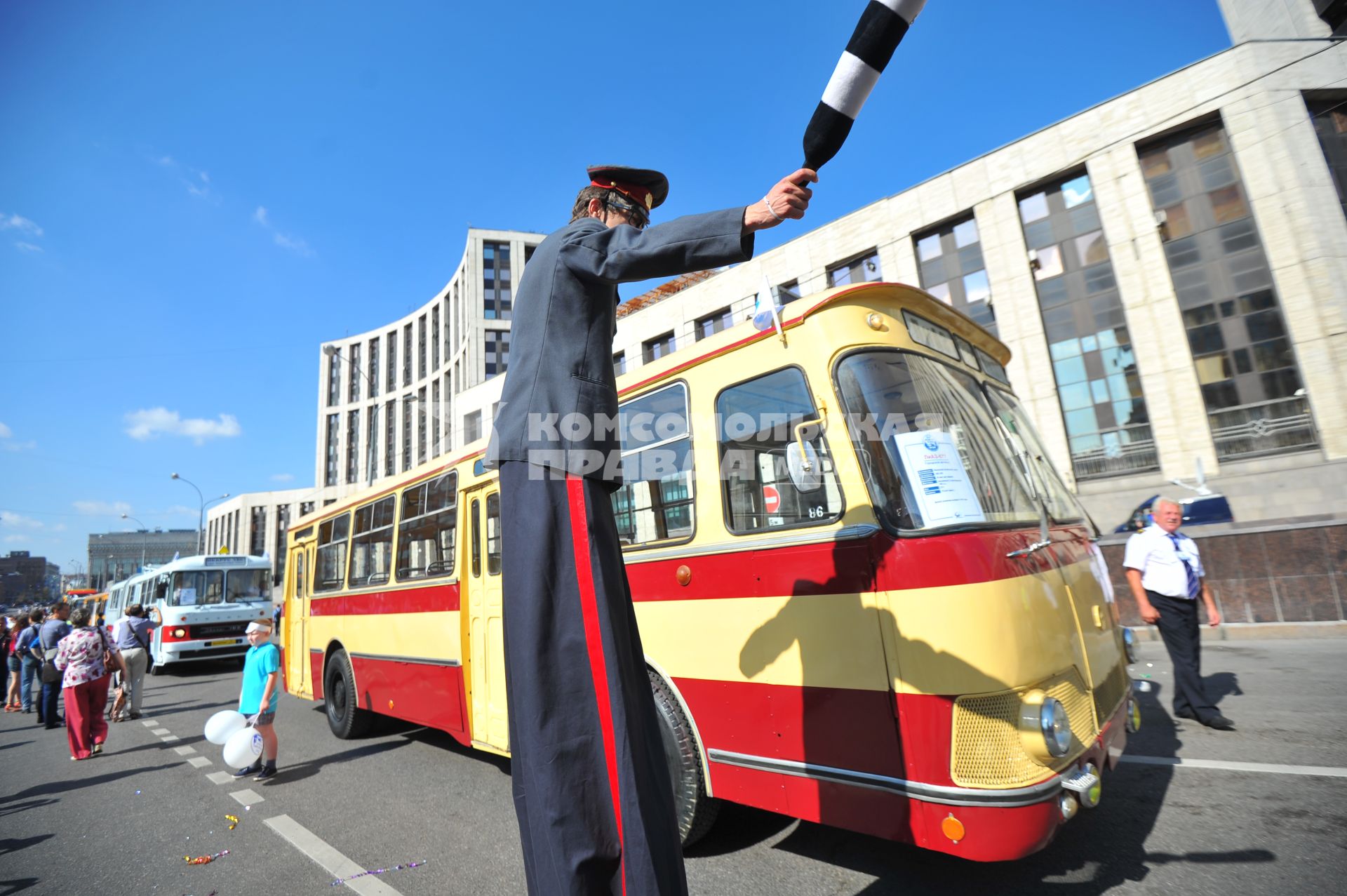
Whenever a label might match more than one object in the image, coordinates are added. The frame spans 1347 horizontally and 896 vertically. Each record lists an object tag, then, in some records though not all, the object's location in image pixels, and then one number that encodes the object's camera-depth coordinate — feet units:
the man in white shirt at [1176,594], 18.48
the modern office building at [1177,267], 64.34
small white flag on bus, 11.37
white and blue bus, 52.95
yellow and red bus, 8.60
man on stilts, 5.04
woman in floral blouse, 25.13
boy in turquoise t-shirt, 20.36
